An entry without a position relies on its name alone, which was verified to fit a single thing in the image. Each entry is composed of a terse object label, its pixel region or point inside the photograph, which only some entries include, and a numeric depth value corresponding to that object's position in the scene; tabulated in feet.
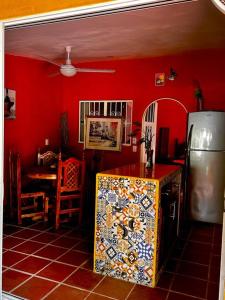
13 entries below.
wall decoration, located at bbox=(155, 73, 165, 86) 15.83
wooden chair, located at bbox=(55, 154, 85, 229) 12.87
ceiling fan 13.05
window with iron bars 16.89
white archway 17.19
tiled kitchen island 8.21
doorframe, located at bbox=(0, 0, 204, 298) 5.42
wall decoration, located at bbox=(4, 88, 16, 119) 14.55
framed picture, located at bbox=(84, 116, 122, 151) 17.12
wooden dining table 12.92
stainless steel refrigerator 13.61
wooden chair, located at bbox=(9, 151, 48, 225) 13.07
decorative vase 10.65
